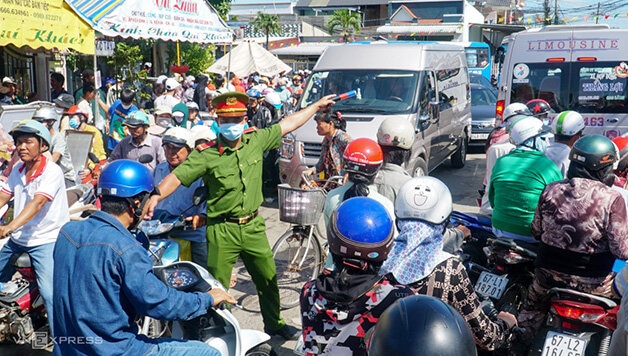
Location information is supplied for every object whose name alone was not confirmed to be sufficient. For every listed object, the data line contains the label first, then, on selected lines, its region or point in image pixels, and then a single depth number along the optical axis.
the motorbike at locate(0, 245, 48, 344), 4.69
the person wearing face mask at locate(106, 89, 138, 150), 9.75
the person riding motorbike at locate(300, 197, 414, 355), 2.64
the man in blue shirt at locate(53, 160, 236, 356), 2.82
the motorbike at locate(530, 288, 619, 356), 3.54
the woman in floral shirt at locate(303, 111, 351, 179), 6.80
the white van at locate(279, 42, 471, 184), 9.11
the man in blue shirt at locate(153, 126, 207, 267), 5.35
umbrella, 19.22
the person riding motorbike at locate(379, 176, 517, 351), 3.05
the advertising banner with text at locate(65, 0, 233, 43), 10.57
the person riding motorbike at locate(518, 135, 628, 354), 3.57
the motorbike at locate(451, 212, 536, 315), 4.30
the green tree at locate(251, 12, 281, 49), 51.59
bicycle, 5.61
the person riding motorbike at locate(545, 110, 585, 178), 5.35
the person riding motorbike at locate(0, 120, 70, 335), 4.64
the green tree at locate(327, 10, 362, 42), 56.03
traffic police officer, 4.68
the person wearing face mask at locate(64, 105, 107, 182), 8.46
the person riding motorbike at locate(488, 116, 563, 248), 4.42
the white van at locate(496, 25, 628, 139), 9.05
